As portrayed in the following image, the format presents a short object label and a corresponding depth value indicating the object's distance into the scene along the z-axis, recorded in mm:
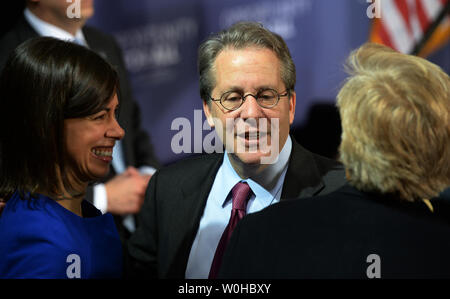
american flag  3650
